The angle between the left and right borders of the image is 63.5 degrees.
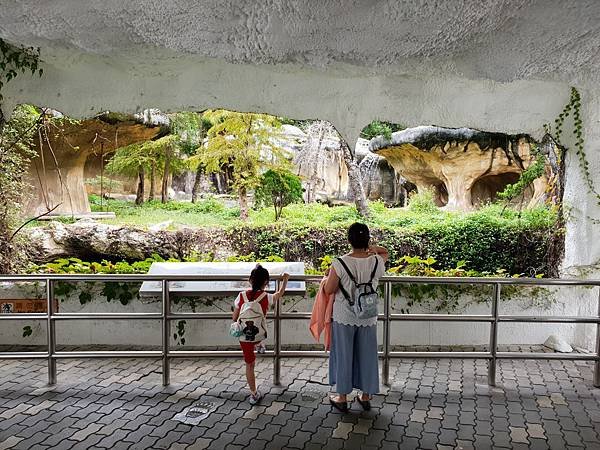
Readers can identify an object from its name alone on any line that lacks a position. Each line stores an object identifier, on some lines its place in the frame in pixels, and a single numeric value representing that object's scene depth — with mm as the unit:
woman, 3381
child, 3531
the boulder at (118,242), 9125
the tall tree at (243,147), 10586
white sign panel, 4340
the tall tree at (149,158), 13672
